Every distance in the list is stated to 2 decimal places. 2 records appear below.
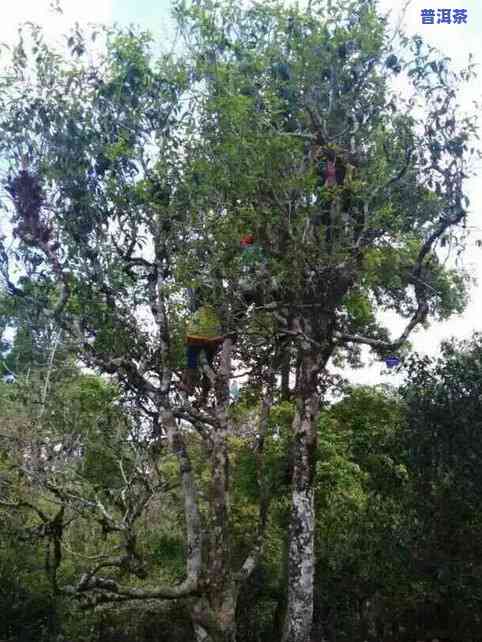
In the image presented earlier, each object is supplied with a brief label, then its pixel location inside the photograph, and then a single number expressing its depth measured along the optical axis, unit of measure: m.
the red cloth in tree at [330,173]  9.82
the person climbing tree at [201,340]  9.94
